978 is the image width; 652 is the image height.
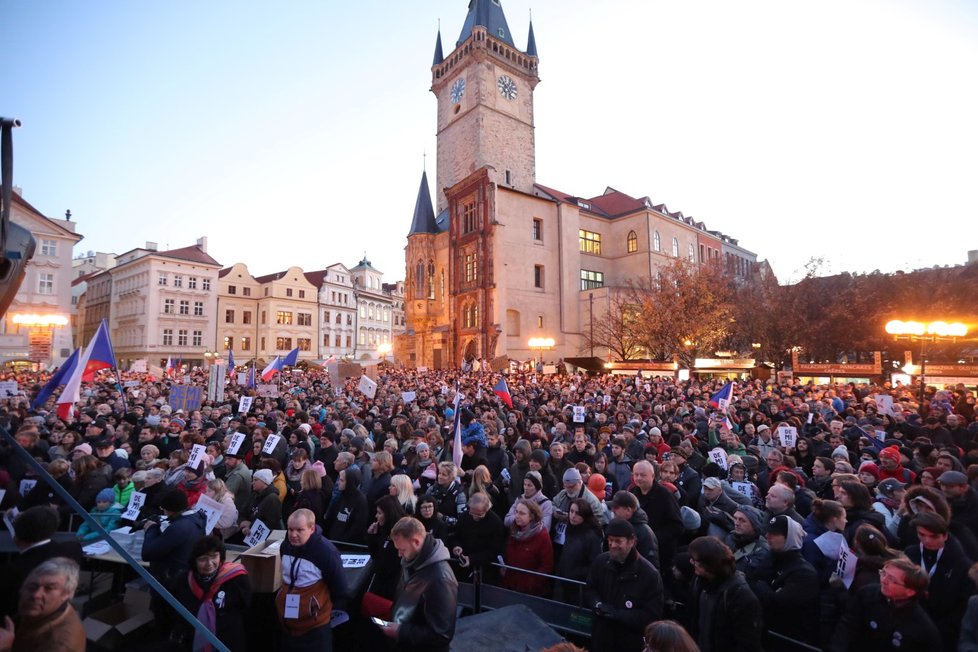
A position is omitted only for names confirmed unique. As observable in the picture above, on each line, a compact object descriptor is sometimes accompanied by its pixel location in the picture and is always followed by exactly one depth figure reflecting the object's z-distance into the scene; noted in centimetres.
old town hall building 4400
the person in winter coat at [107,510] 591
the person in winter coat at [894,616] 326
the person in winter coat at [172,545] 441
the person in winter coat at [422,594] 340
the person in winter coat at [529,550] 518
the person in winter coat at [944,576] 389
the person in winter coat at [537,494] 575
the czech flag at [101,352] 1235
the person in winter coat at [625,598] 383
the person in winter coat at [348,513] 600
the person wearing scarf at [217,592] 371
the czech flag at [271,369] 2044
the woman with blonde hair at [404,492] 538
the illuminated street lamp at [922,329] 1591
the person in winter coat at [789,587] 382
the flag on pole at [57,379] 1134
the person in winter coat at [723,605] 337
